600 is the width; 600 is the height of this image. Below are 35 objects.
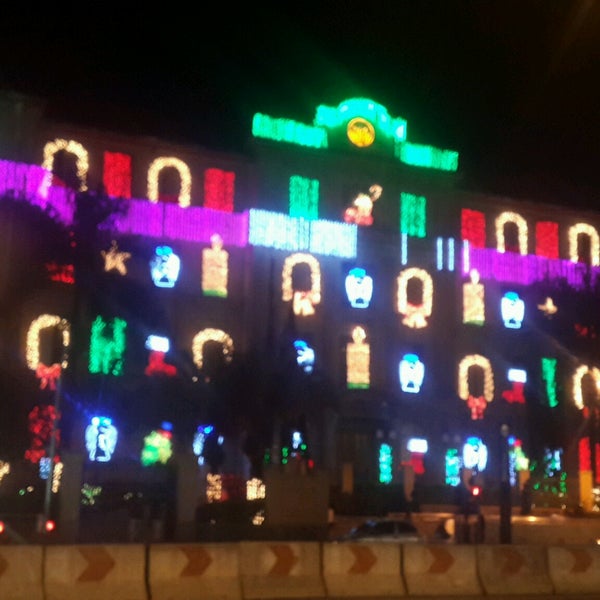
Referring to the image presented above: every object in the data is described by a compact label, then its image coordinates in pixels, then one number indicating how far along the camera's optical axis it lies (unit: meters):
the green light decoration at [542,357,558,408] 46.75
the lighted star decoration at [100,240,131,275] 39.72
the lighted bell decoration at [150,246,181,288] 41.56
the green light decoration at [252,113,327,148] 43.53
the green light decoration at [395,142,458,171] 45.84
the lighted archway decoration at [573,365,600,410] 46.88
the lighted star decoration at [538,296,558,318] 44.00
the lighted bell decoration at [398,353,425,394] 44.31
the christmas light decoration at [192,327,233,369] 41.59
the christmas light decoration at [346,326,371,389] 43.44
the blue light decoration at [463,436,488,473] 44.41
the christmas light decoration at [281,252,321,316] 42.78
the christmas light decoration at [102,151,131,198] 41.34
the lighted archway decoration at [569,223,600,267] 48.78
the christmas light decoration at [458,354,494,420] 45.06
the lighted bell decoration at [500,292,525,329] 47.00
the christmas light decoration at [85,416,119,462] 38.59
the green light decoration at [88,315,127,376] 38.75
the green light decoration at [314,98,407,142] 44.88
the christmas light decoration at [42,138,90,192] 40.75
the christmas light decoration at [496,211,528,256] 47.47
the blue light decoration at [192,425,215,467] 37.60
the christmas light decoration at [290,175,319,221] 43.75
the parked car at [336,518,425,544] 24.53
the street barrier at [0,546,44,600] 13.95
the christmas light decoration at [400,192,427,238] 45.56
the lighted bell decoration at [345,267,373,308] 43.91
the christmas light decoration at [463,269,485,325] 46.28
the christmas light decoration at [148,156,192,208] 42.03
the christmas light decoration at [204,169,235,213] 42.84
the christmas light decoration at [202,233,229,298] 42.47
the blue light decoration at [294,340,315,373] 39.12
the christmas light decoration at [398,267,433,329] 44.84
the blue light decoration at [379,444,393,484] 43.22
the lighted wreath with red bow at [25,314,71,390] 36.25
